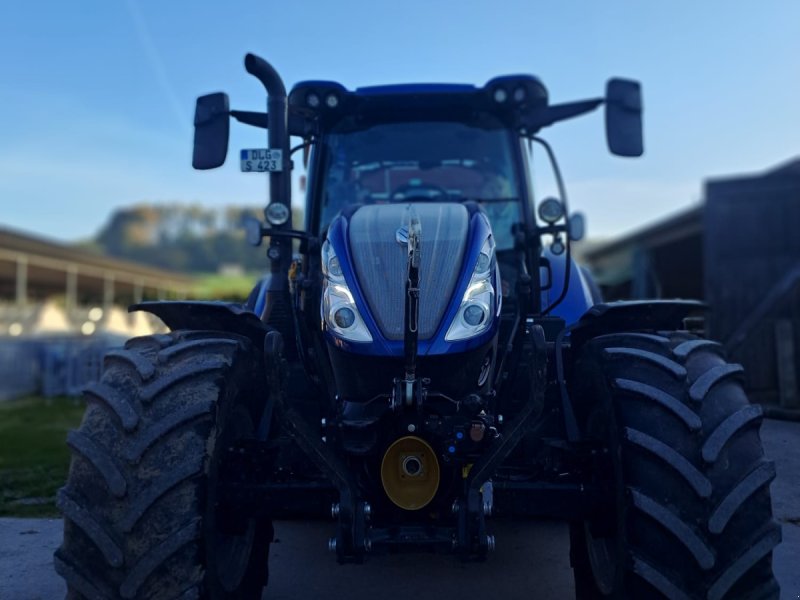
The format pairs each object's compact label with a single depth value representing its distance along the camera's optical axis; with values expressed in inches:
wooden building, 342.3
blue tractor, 96.7
